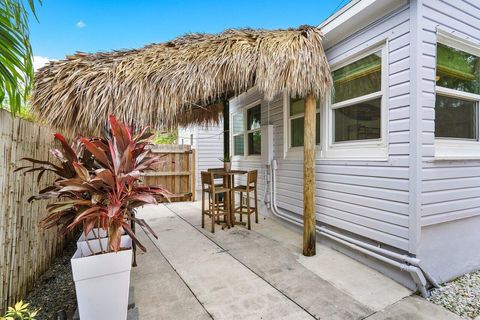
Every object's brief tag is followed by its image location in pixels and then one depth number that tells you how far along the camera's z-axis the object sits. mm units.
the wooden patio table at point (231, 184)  4598
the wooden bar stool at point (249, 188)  4582
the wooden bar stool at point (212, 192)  4324
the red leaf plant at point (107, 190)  1795
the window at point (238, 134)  6801
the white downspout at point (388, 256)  2428
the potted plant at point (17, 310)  1321
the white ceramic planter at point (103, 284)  1771
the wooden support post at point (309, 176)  3301
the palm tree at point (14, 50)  1370
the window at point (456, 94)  2789
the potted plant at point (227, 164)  4805
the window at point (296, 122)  4386
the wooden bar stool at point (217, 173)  4631
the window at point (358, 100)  2973
